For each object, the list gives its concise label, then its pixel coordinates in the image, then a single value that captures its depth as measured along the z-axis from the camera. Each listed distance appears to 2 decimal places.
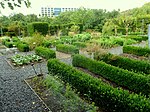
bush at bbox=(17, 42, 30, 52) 10.72
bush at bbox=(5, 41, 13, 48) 12.52
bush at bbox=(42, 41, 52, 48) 11.56
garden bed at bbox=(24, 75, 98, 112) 3.50
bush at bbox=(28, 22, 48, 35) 17.27
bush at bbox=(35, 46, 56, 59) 7.90
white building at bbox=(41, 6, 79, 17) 71.48
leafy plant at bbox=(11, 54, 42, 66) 7.48
